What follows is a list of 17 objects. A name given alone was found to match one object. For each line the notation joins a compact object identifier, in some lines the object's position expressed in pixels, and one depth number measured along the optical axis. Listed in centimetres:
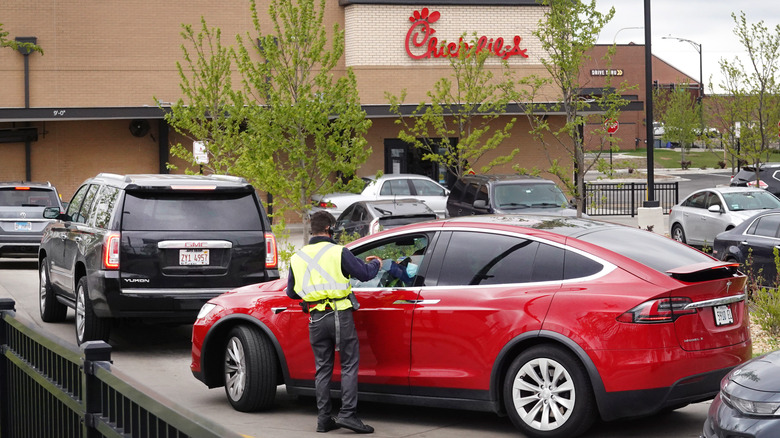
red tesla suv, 666
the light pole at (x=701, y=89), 6100
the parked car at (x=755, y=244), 1482
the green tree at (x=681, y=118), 6988
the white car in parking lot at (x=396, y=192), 2725
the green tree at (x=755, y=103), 3025
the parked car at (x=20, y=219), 2014
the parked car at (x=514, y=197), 2071
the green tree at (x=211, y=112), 2567
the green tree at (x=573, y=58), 2045
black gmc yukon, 1047
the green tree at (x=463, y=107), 2877
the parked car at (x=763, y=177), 3259
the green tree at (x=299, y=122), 1777
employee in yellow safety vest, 739
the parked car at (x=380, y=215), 1900
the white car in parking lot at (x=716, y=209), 2219
